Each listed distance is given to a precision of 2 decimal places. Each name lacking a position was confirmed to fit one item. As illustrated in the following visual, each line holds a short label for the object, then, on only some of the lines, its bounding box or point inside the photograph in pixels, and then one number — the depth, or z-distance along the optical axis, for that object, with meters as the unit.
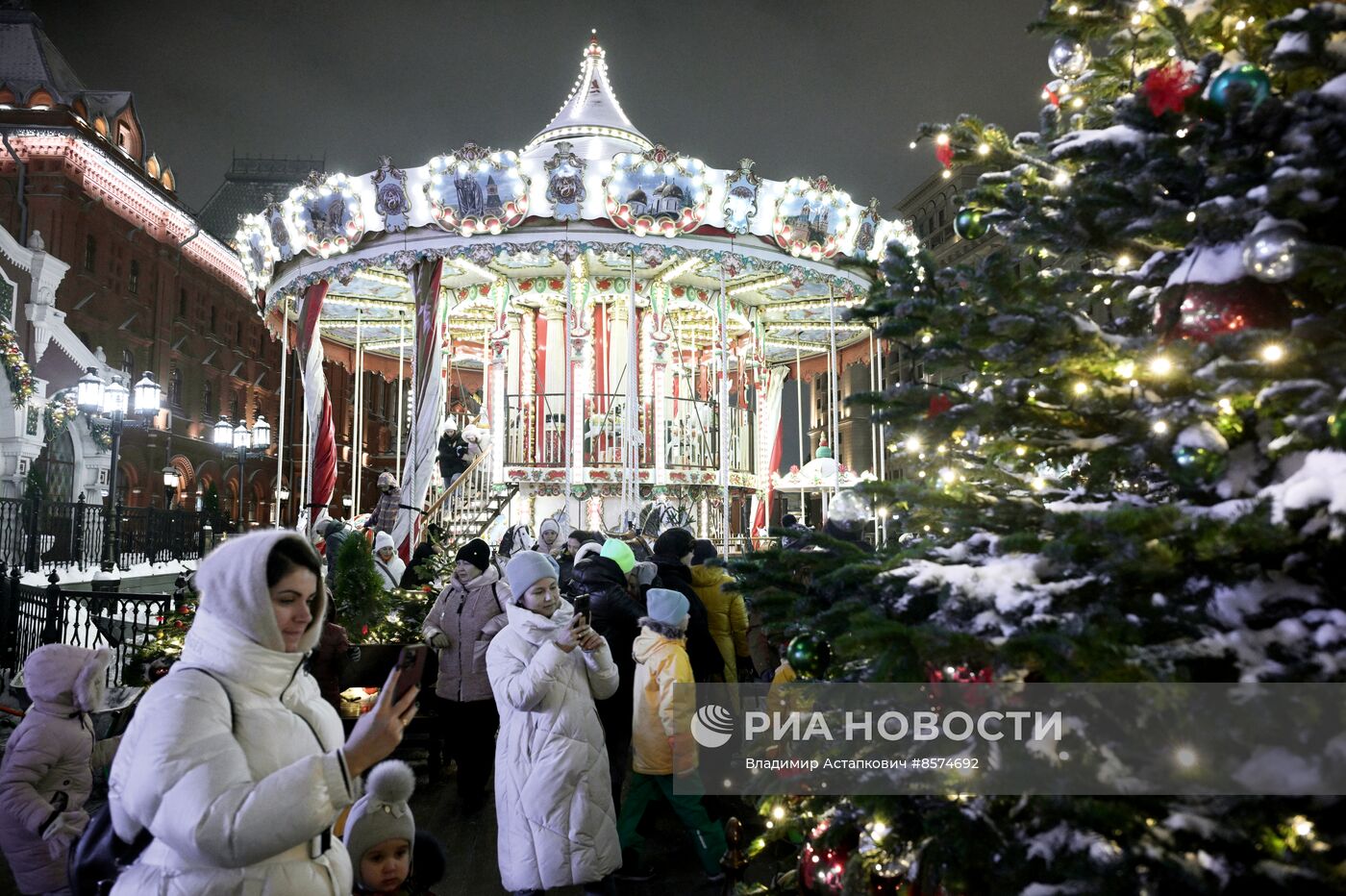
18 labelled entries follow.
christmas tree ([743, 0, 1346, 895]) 1.66
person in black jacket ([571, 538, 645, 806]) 5.10
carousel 11.30
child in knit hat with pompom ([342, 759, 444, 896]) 2.58
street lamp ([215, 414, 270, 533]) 17.17
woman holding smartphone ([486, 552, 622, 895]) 3.59
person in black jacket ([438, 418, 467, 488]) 13.84
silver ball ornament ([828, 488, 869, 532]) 2.60
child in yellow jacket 4.10
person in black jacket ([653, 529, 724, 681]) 5.08
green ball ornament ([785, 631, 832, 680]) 2.43
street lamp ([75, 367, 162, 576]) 11.75
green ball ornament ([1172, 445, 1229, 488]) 1.81
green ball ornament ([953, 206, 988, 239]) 2.61
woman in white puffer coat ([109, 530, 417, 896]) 1.76
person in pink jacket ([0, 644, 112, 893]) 3.20
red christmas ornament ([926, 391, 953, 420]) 2.29
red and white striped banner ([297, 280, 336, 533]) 12.98
